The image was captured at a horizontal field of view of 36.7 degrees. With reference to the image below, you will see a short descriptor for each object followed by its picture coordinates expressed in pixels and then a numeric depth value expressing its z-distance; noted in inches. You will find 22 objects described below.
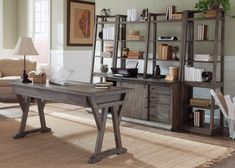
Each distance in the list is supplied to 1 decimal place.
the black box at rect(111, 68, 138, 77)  229.0
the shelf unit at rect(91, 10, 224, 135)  205.2
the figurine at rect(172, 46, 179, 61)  224.1
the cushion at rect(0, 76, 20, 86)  287.8
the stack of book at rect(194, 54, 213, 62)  203.9
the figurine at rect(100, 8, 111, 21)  262.9
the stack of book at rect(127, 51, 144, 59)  238.4
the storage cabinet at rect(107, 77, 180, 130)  209.5
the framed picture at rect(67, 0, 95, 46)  330.7
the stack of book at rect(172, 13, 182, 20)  215.1
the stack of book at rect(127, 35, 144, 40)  238.3
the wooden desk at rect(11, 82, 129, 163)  149.5
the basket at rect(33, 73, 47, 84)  183.3
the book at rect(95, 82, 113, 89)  159.0
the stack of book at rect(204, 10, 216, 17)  199.6
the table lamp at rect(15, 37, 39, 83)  186.2
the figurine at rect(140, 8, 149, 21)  235.1
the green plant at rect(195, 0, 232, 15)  199.8
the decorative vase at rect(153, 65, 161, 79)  222.8
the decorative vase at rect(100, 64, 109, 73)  253.8
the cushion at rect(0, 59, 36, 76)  312.7
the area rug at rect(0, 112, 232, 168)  148.1
